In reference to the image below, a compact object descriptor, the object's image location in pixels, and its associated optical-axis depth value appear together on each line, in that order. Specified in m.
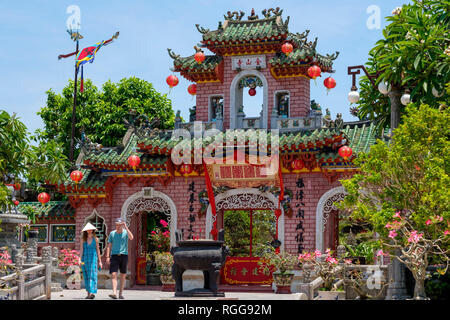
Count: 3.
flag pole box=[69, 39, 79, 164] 29.77
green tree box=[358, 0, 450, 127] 16.61
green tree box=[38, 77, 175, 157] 33.50
